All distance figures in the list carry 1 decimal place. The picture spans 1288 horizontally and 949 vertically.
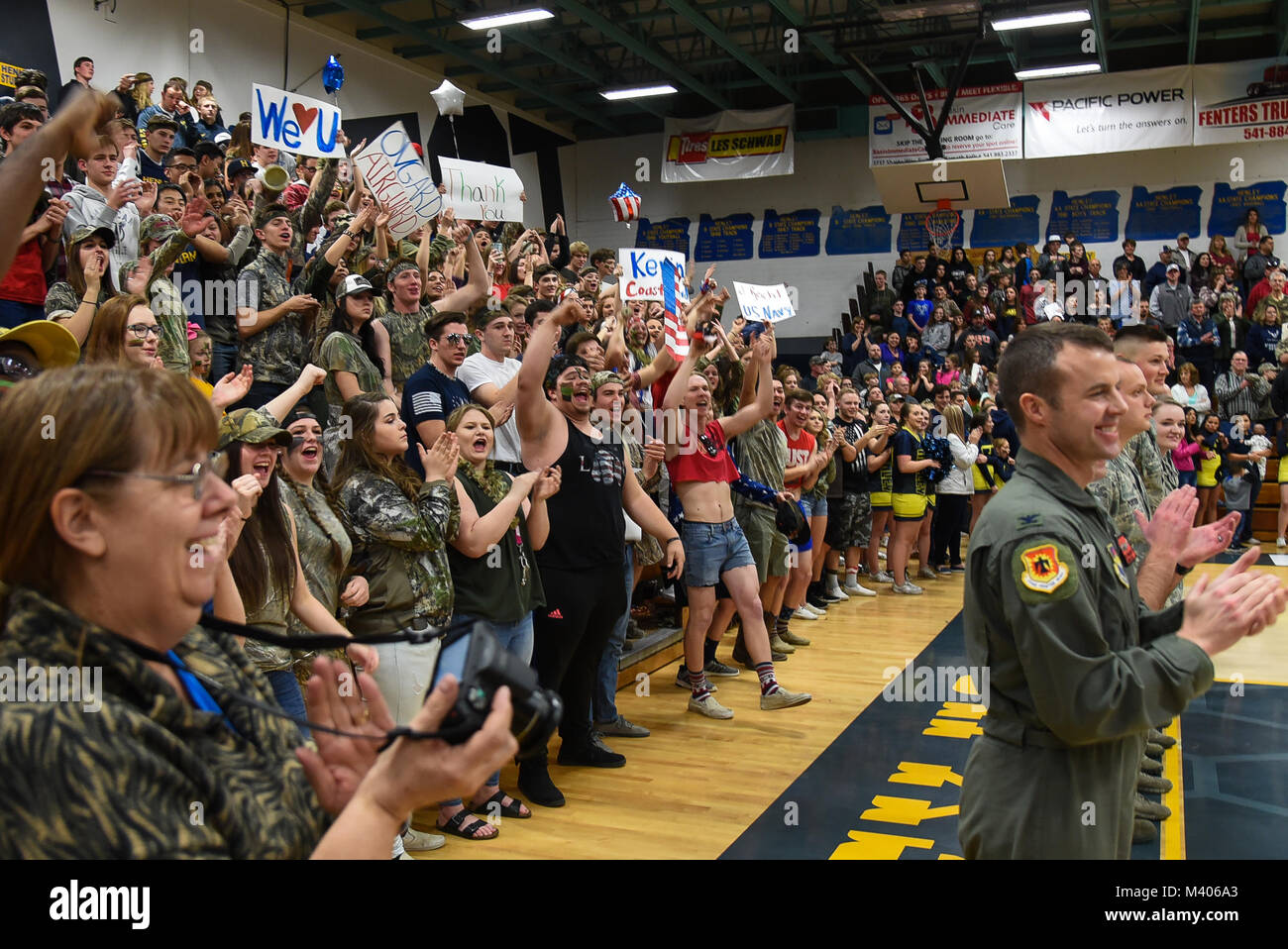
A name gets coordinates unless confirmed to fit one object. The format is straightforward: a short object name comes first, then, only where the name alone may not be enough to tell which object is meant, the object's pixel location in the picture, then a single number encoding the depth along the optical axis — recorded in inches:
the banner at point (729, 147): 713.0
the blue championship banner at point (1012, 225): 727.7
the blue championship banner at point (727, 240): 810.2
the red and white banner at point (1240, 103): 616.1
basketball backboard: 615.8
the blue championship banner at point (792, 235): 796.6
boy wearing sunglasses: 191.5
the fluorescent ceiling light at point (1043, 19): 492.1
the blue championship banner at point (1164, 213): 696.4
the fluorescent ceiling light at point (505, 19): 520.1
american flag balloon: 365.4
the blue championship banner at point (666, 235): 816.3
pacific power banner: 629.3
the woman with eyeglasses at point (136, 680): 40.3
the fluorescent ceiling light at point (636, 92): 649.0
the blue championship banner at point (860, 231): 770.8
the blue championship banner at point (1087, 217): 714.8
